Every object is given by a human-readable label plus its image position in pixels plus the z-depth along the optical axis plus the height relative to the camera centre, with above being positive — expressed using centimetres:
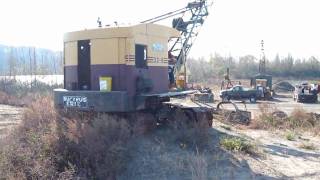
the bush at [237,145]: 792 -151
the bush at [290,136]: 998 -166
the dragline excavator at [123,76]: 829 +16
